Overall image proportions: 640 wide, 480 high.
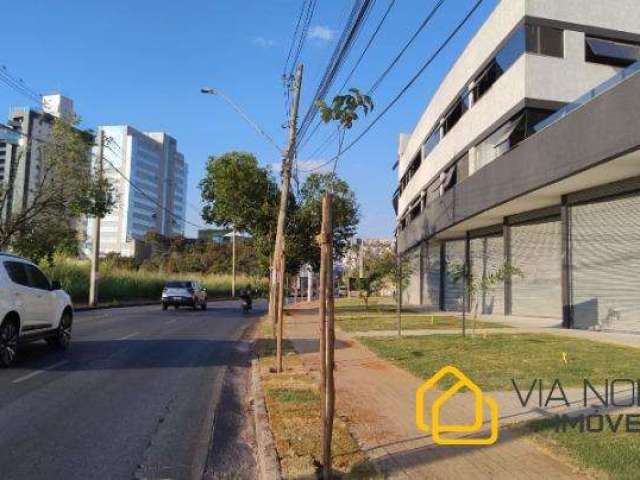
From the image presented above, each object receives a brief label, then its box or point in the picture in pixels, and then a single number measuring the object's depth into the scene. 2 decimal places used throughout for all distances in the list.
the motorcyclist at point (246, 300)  35.91
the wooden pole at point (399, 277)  18.59
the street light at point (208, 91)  22.51
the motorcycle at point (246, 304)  35.84
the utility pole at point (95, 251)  32.53
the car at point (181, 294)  37.34
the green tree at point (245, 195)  30.64
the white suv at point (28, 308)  11.65
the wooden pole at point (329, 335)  5.43
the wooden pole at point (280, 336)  11.51
